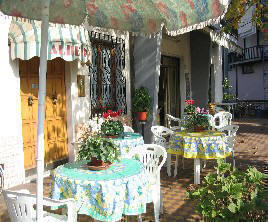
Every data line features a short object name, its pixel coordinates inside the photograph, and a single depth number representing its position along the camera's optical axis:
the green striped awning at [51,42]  4.37
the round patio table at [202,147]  4.56
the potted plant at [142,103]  6.93
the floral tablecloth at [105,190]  2.51
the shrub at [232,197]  1.91
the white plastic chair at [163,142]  5.15
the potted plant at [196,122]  5.02
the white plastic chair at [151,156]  3.36
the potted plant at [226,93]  15.48
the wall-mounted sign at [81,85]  5.82
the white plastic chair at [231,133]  4.81
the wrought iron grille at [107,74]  6.29
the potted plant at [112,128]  4.55
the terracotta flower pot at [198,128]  5.02
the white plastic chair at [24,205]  2.07
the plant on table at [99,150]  2.77
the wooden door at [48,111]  5.01
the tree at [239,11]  5.98
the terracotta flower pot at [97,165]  2.79
